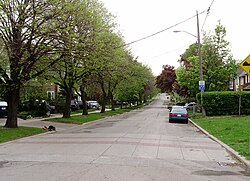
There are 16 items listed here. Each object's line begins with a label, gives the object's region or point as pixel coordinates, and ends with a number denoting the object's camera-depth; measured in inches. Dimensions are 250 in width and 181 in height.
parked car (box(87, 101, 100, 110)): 2346.2
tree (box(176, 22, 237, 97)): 1435.8
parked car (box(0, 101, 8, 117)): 1207.7
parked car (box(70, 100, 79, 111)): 1868.7
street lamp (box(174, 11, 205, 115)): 1213.1
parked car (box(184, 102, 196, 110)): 2059.4
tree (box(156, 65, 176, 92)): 2484.0
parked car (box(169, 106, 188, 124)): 1174.3
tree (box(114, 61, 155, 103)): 1879.9
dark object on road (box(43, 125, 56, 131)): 837.8
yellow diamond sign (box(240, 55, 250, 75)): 442.9
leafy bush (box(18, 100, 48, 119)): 1302.9
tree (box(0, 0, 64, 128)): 681.0
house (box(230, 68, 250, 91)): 2097.4
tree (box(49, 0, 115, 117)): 722.8
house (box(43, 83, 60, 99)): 2161.7
